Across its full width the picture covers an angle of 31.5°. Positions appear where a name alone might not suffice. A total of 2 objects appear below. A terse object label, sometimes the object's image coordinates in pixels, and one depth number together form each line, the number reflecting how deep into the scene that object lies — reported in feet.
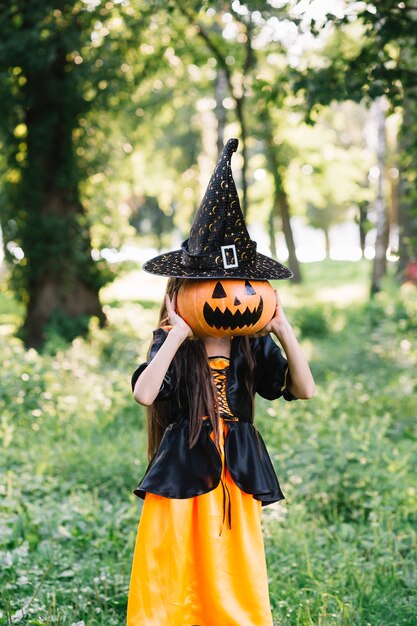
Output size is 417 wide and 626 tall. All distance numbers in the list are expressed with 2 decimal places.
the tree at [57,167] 38.42
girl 9.64
